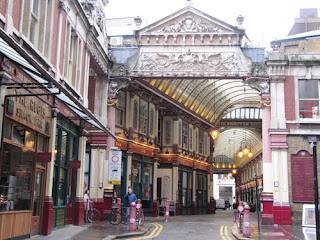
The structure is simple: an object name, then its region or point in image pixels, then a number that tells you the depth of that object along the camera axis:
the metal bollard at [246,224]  16.37
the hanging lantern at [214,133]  27.65
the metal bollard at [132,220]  17.20
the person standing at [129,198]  20.42
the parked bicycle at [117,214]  20.86
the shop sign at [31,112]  12.22
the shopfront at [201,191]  38.12
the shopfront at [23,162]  12.08
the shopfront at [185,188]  34.22
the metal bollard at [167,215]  25.67
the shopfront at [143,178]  28.66
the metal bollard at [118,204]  22.23
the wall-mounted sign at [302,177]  22.70
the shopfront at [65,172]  17.02
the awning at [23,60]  8.42
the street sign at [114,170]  20.98
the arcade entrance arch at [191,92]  24.72
